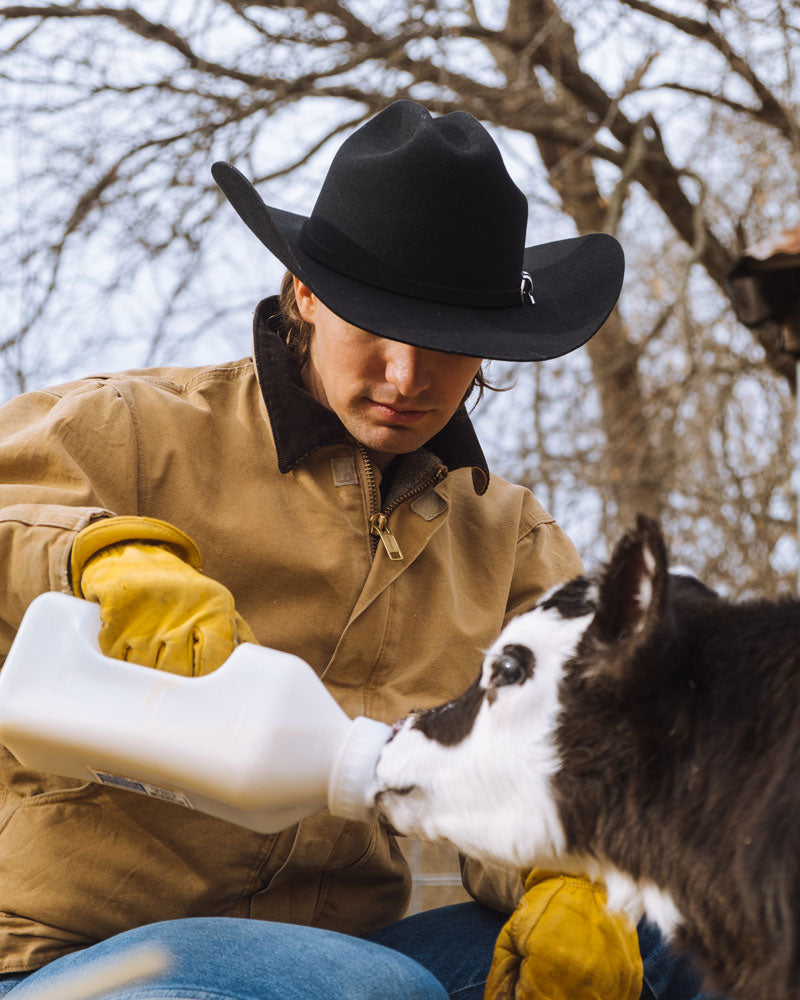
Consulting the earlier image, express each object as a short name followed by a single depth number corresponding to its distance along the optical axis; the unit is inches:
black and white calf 68.7
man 81.0
